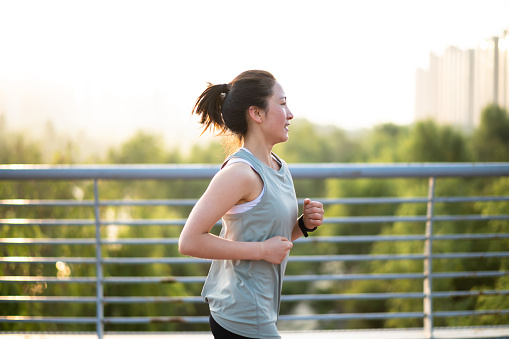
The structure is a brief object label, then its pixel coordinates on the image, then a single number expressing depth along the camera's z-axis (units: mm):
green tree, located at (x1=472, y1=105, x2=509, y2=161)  36938
